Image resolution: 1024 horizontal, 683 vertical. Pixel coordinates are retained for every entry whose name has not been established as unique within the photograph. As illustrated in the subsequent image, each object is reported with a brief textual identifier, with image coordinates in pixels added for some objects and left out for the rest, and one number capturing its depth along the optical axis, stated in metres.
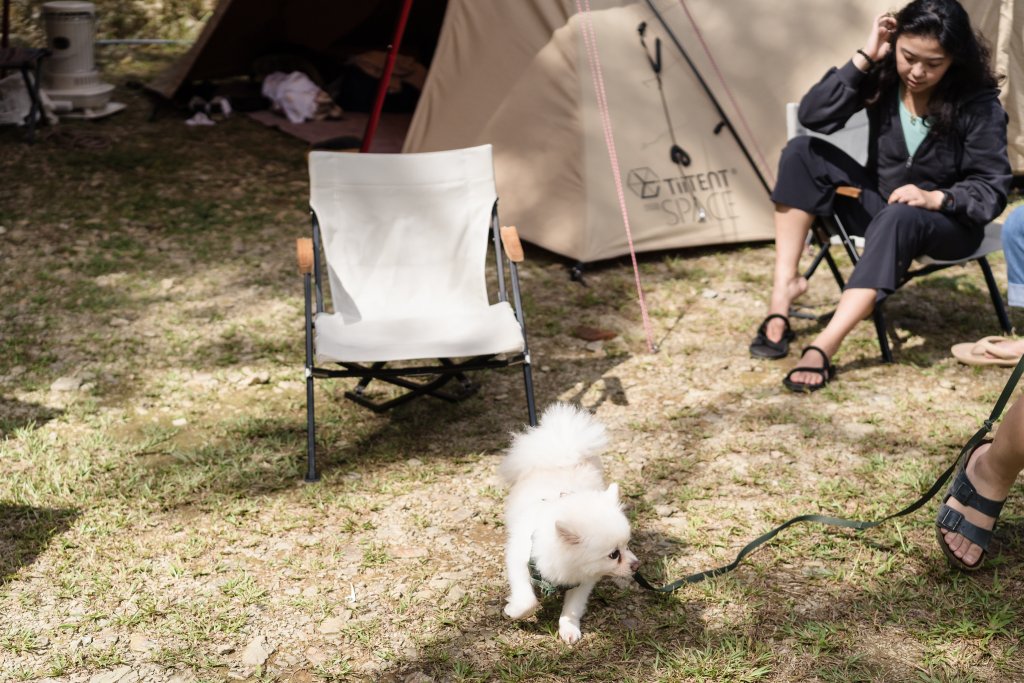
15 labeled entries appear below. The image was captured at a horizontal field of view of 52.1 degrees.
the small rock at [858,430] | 3.63
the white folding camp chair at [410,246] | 3.79
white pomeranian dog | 2.38
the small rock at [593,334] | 4.49
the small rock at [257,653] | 2.58
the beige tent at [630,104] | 5.05
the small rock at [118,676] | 2.50
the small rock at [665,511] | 3.21
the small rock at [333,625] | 2.70
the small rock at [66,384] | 3.91
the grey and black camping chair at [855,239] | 4.09
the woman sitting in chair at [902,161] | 3.81
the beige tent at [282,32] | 7.43
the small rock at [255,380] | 4.03
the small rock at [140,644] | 2.60
